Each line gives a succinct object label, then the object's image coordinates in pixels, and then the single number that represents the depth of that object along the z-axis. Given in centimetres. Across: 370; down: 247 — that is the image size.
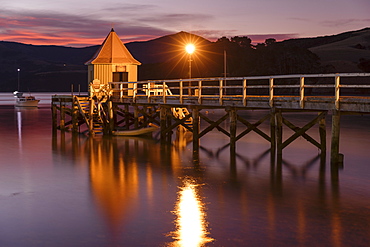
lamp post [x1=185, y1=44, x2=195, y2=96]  3886
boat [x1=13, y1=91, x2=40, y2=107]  9406
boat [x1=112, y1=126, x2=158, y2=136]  3550
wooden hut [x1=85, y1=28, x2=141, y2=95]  3978
